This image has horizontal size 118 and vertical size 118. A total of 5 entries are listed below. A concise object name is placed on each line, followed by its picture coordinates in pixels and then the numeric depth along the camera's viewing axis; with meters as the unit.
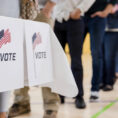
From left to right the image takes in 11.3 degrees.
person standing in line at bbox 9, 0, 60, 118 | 5.52
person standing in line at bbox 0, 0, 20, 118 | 4.53
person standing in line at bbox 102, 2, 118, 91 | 9.05
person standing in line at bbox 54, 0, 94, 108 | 6.39
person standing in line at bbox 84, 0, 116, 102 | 7.26
